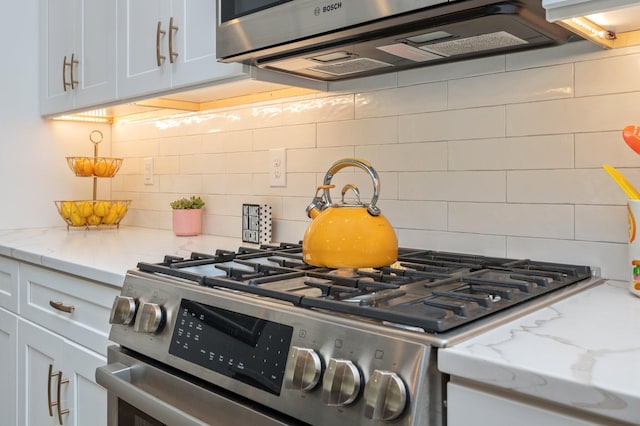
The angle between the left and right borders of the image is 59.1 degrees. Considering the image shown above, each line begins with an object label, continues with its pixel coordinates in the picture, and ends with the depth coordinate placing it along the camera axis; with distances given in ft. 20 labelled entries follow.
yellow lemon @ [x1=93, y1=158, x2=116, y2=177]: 8.21
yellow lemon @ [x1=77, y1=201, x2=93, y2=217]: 7.95
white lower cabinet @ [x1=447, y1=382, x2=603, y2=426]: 2.09
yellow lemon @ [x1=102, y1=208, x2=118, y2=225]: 8.14
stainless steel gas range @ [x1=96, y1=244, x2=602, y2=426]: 2.43
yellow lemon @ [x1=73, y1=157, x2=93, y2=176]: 8.13
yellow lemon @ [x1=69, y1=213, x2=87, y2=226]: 7.97
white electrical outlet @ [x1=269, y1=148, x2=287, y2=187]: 6.15
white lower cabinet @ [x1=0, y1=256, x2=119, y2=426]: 4.88
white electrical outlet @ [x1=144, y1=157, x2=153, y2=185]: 8.18
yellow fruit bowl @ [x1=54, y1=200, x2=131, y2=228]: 7.97
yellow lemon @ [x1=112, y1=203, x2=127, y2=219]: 8.19
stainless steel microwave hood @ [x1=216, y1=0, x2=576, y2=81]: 3.51
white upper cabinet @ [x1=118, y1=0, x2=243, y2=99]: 5.32
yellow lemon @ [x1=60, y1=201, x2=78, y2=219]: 7.97
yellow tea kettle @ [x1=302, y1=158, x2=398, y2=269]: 3.70
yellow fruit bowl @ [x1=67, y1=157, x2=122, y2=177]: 8.15
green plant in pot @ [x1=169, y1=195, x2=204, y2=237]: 6.99
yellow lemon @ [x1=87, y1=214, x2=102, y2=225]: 8.05
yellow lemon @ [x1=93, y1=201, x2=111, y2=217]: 8.02
